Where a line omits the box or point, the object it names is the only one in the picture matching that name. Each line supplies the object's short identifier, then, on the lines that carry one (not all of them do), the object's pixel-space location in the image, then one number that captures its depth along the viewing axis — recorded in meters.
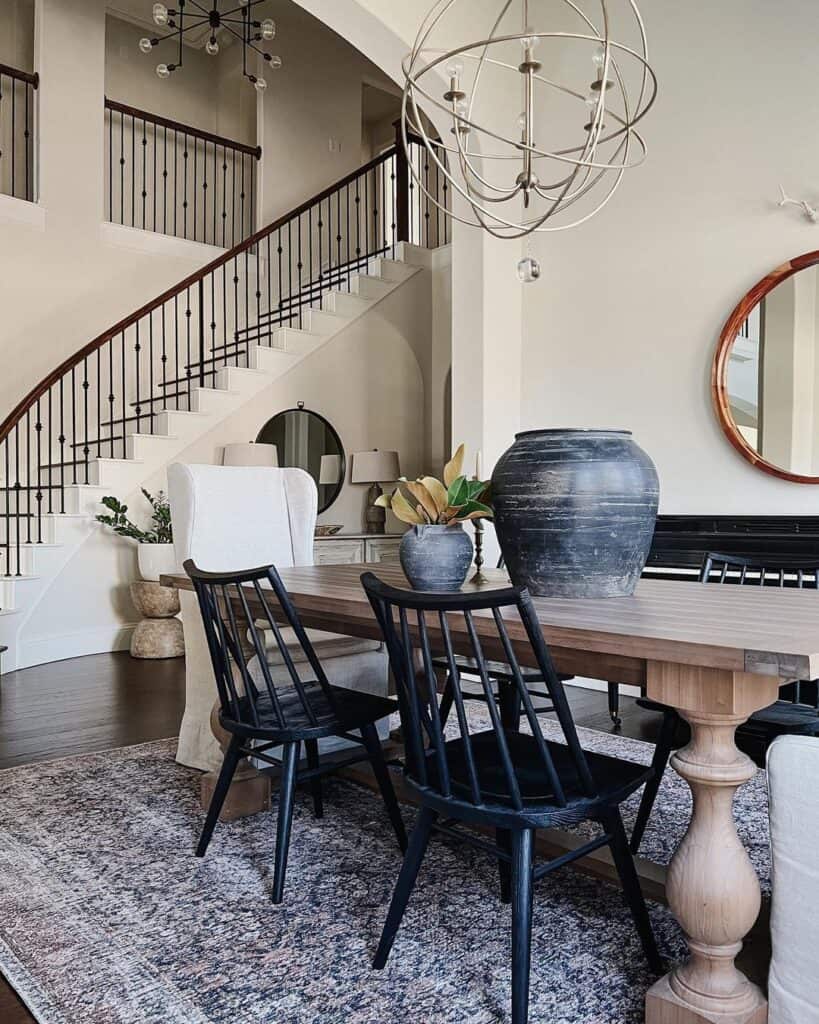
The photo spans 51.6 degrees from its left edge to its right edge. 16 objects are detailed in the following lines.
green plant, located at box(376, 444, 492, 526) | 2.16
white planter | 5.63
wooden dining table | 1.41
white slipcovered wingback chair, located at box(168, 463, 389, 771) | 3.15
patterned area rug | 1.67
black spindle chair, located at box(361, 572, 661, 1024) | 1.51
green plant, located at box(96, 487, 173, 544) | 5.74
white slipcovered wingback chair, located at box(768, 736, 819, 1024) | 1.29
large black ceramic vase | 1.91
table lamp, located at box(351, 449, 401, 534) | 6.91
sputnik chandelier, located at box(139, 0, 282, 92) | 6.09
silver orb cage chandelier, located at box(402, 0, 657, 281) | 4.56
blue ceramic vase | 2.15
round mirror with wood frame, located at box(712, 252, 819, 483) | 3.82
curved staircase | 5.72
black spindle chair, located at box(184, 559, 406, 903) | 2.11
